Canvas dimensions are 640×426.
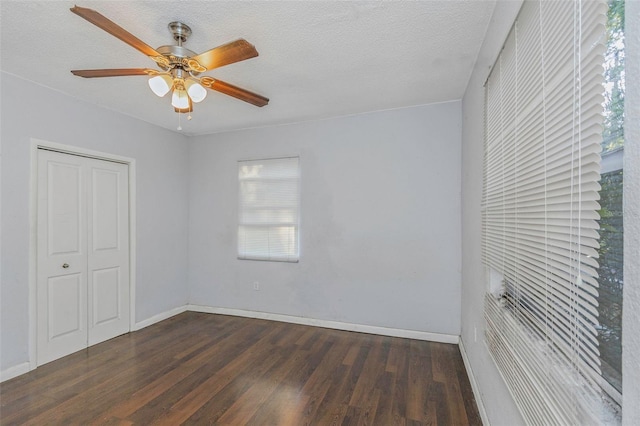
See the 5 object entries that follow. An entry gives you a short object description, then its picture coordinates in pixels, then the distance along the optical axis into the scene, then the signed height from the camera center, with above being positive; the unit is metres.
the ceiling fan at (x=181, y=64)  1.54 +0.92
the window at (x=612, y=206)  0.68 +0.02
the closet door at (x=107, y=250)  3.21 -0.45
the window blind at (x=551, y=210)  0.78 +0.01
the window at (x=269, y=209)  3.86 +0.05
